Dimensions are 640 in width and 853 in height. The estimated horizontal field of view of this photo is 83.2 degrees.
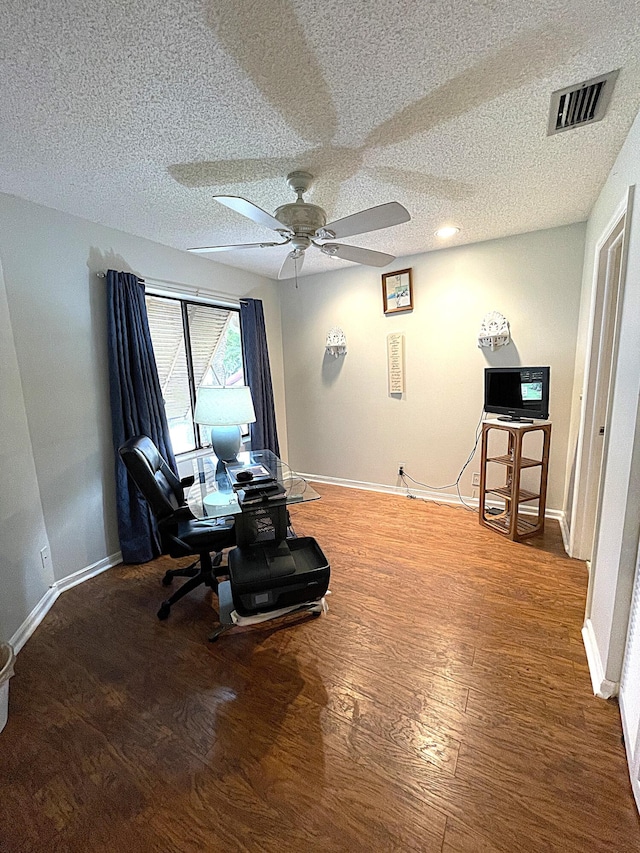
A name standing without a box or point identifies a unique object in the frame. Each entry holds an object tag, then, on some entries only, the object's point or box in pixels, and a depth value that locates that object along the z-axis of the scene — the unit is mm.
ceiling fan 1692
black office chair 2055
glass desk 2033
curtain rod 3019
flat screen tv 2781
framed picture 3607
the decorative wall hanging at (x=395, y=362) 3744
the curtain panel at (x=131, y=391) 2639
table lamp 2475
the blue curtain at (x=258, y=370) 3881
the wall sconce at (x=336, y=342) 4059
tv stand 2775
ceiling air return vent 1406
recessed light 2870
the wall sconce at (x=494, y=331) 3189
